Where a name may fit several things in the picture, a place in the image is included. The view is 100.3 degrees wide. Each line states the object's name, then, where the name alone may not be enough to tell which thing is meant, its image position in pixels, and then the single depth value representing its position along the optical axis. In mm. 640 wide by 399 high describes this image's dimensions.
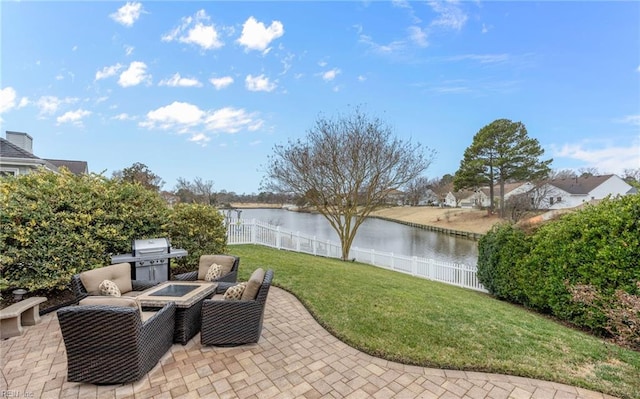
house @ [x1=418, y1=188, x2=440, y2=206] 50322
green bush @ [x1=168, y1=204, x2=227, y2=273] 5961
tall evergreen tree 23672
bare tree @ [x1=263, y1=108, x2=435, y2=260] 11055
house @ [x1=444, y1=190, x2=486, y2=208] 45369
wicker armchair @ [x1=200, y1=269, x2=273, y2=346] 3105
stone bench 3288
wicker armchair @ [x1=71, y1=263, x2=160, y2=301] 3602
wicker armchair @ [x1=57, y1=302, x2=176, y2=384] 2297
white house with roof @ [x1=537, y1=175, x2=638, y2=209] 32562
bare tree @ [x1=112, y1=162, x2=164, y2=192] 22611
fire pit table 3170
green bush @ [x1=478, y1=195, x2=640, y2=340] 4219
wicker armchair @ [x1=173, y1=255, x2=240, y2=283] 4668
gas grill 4684
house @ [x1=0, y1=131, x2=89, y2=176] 8602
